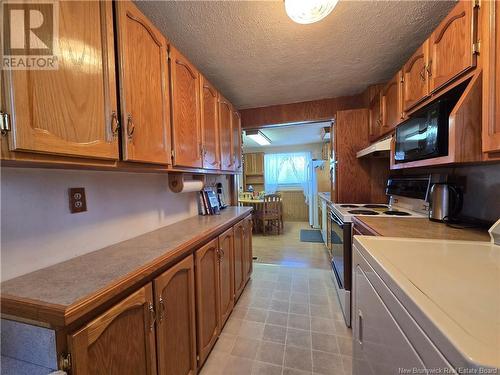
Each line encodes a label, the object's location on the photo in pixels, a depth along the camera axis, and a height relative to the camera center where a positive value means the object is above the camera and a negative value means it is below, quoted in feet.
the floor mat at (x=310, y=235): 13.49 -3.87
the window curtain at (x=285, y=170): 19.19 +0.89
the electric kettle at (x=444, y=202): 4.49 -0.57
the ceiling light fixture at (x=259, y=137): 12.28 +3.15
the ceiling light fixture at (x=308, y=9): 3.56 +3.00
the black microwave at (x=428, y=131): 3.72 +0.95
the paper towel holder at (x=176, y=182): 5.46 +0.02
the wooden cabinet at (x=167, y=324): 2.17 -2.01
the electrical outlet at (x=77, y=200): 3.34 -0.26
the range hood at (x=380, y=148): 5.93 +0.90
